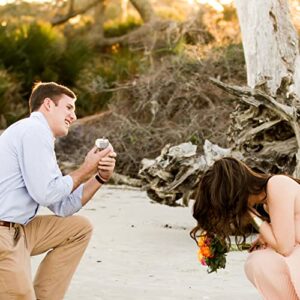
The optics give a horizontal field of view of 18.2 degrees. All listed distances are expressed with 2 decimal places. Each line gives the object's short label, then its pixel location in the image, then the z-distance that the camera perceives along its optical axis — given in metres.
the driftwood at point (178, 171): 8.10
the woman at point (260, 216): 4.36
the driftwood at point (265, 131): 7.94
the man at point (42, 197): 4.49
